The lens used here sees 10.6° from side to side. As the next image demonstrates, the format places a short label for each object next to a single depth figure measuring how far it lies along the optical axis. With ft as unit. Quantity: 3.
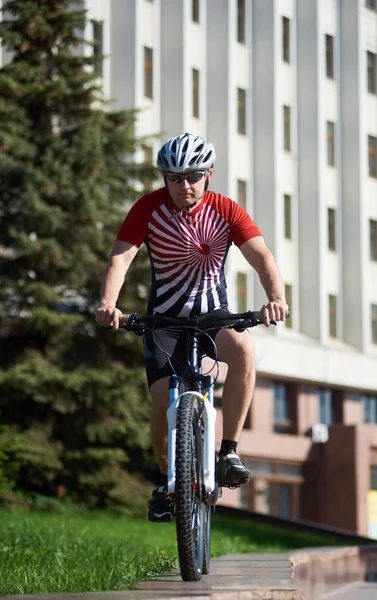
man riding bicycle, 34.37
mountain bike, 30.58
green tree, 111.17
